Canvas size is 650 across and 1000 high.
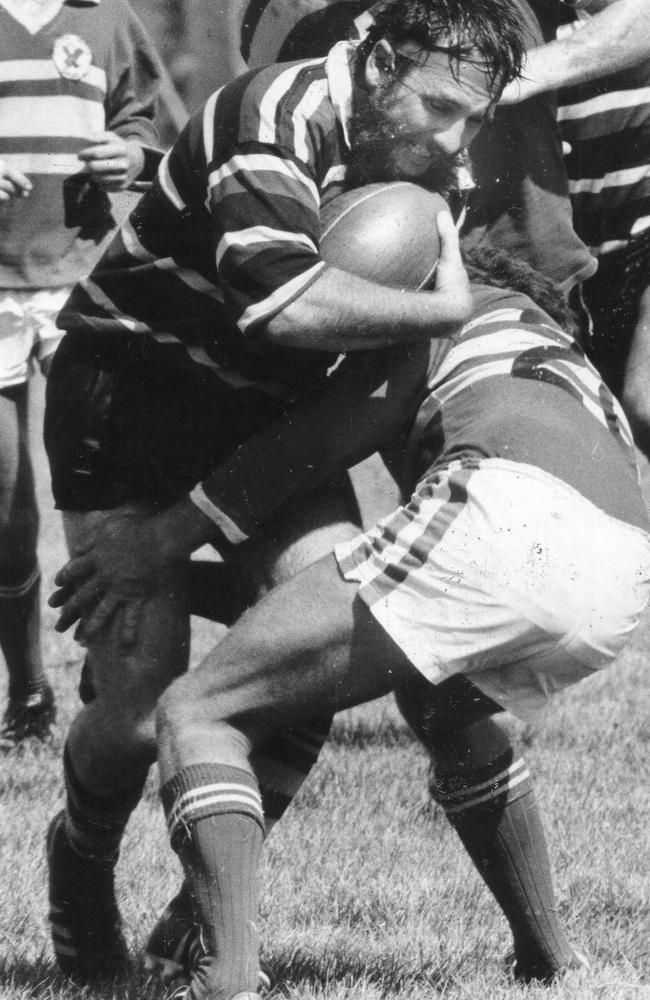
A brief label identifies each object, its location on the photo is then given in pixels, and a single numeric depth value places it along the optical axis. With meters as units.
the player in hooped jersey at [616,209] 4.61
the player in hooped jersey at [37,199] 5.23
